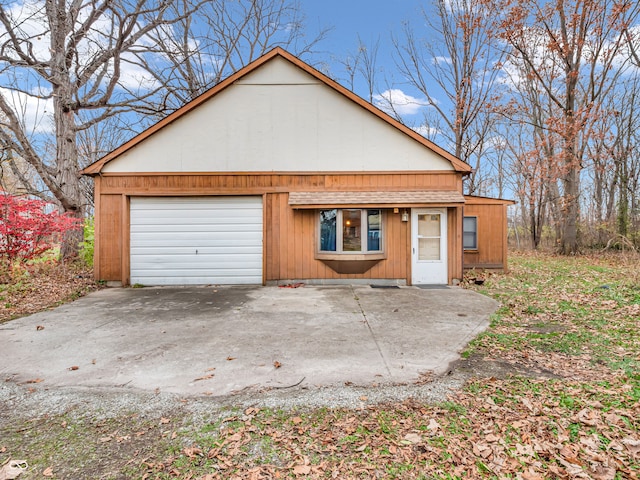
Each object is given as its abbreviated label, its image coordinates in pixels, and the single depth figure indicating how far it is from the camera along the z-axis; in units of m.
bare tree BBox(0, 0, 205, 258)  9.46
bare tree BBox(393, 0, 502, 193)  15.64
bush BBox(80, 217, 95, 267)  10.19
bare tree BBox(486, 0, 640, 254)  13.61
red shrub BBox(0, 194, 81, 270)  7.59
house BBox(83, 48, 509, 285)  8.52
